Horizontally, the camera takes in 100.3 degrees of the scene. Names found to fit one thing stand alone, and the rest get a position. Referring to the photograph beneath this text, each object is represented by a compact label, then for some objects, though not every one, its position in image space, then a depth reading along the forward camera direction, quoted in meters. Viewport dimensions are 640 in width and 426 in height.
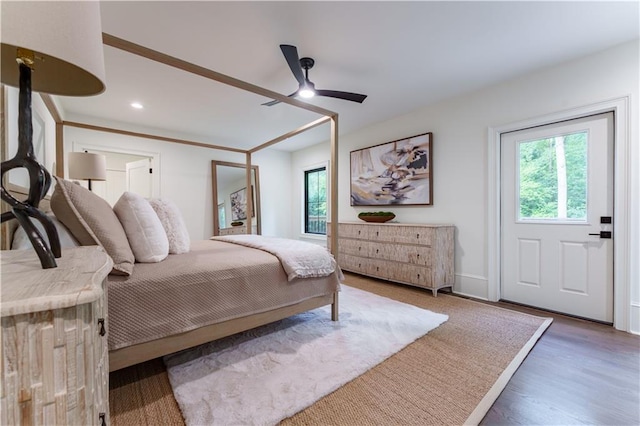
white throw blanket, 2.04
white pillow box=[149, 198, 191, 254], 2.02
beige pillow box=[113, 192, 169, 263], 1.65
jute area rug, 1.32
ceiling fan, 2.01
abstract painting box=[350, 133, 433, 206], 3.65
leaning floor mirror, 4.82
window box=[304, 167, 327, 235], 5.54
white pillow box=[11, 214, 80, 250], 1.14
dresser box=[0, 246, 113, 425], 0.45
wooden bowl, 3.92
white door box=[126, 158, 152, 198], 4.23
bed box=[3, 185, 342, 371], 1.31
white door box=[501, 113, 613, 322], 2.42
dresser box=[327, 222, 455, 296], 3.18
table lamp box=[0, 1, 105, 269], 0.64
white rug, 1.36
